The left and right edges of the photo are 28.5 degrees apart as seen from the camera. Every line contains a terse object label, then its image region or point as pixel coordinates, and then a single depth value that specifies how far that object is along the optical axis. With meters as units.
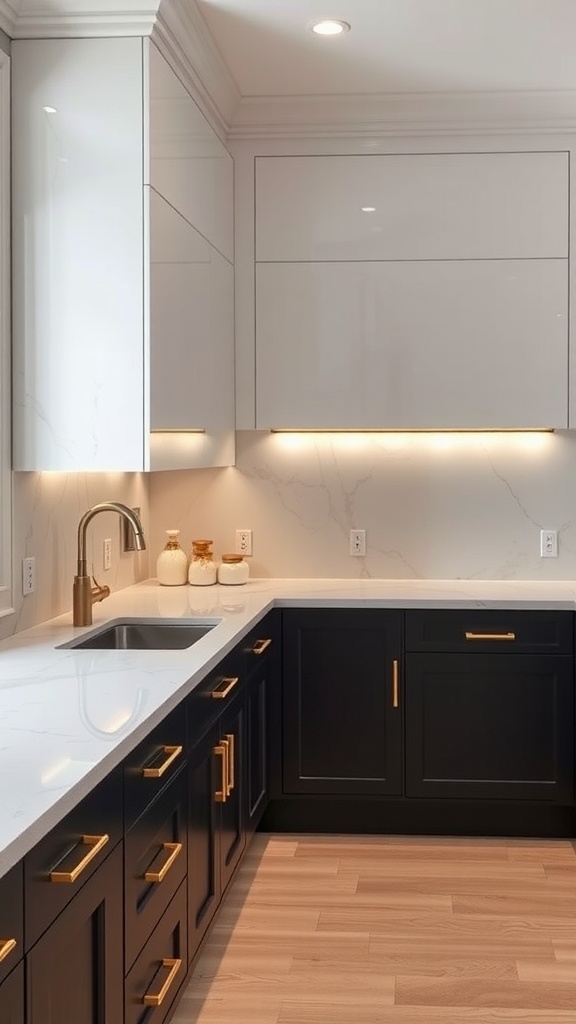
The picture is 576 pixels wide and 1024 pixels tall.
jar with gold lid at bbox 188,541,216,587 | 4.24
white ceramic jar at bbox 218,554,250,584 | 4.21
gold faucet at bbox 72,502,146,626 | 3.16
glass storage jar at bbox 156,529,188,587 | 4.22
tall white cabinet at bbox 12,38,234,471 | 2.99
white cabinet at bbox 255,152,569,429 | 4.16
